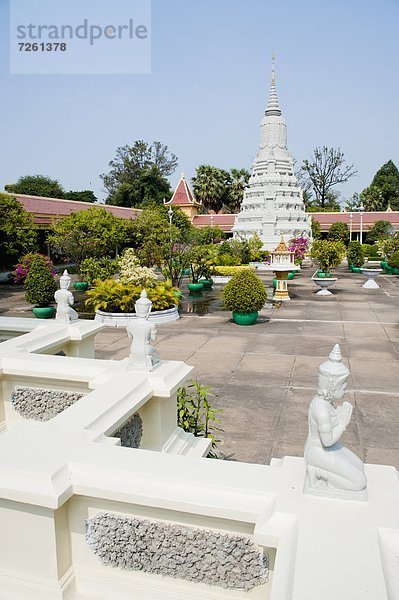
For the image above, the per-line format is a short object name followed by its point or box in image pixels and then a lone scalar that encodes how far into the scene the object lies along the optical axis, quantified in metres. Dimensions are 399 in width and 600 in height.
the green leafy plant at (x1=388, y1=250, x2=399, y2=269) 25.46
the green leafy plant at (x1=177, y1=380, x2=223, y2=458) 4.80
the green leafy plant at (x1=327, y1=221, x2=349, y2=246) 41.66
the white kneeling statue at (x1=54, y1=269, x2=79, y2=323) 5.76
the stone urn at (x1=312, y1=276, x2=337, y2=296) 19.34
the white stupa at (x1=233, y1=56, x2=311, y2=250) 38.56
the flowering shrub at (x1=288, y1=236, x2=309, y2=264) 26.86
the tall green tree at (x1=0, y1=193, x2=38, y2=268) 21.33
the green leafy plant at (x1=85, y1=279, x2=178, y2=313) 13.56
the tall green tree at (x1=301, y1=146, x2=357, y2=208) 60.03
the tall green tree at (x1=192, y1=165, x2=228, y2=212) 53.19
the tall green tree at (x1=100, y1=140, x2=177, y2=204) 56.50
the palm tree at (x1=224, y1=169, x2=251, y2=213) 53.53
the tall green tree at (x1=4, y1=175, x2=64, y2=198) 50.25
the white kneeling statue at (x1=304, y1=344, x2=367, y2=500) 2.34
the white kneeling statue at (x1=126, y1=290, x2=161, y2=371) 4.00
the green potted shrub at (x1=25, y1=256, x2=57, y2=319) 14.58
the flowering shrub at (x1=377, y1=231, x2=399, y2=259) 26.93
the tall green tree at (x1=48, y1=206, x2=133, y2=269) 20.11
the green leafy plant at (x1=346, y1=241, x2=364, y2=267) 28.04
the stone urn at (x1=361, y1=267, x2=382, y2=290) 21.30
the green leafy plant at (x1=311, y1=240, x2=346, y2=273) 21.11
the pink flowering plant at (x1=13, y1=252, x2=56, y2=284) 16.39
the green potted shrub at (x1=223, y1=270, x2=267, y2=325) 13.08
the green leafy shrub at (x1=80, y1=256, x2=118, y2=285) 18.55
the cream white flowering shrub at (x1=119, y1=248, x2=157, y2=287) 14.13
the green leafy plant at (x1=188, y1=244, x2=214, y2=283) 17.92
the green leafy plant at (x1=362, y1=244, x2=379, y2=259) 36.67
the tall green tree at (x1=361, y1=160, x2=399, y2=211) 57.16
